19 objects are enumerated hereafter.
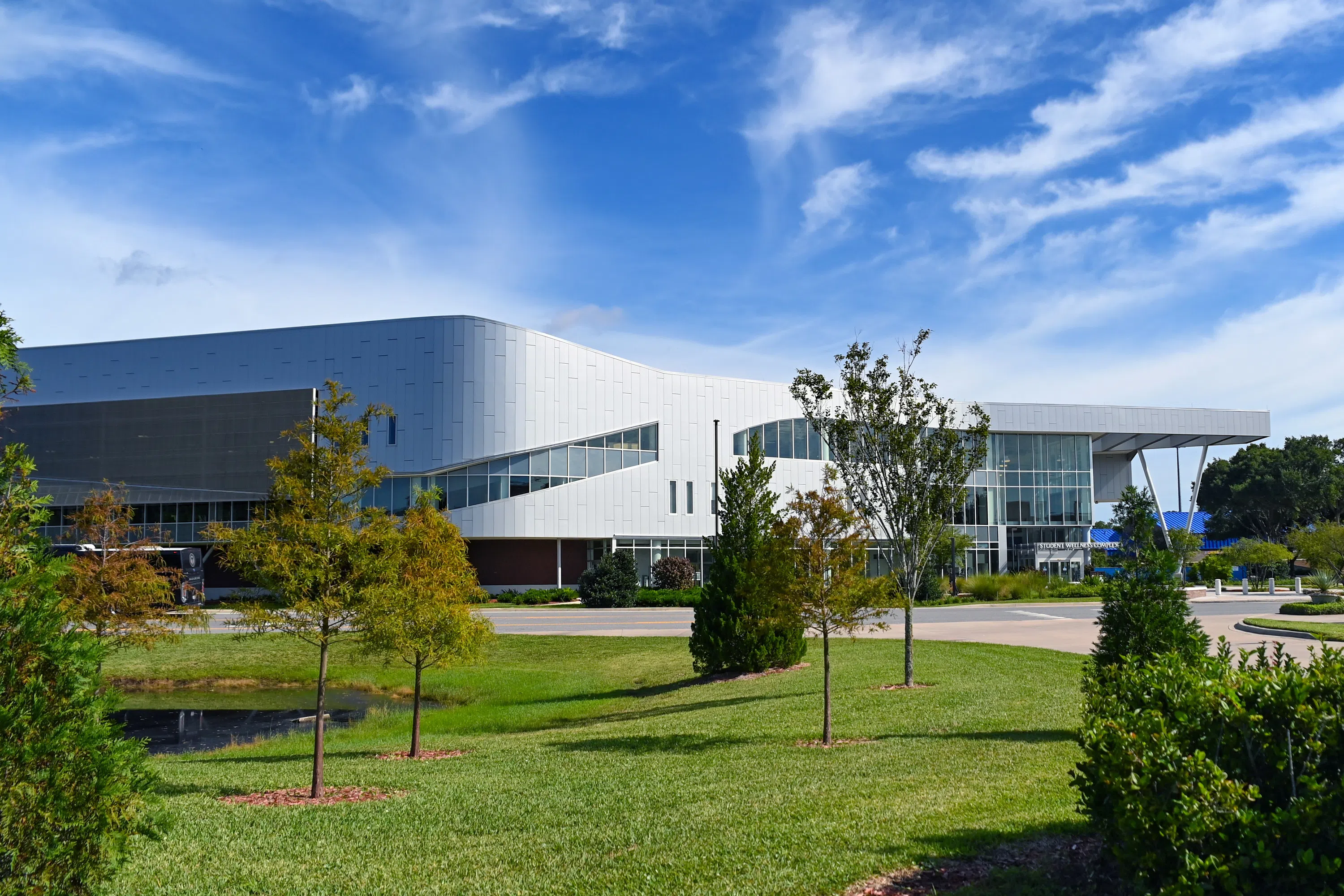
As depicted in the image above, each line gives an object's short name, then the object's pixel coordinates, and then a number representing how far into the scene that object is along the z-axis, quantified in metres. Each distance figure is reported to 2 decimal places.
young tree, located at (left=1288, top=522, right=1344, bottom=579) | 43.69
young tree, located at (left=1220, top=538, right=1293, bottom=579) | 56.28
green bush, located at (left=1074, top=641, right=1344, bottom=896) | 4.52
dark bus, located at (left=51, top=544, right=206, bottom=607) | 44.25
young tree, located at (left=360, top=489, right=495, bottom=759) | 13.71
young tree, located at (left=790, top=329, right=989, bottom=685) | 18.36
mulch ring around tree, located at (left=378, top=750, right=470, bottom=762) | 14.80
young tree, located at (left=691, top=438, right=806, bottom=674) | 22.17
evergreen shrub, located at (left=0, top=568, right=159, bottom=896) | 4.50
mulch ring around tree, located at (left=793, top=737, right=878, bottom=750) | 12.94
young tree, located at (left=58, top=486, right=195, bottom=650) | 16.22
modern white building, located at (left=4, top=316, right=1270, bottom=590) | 51.31
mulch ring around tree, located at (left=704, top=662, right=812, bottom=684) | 21.91
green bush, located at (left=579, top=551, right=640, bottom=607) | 45.62
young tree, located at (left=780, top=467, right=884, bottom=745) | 13.76
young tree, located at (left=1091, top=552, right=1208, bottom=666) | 10.76
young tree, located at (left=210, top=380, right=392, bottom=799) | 11.33
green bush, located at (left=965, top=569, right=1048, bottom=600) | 48.53
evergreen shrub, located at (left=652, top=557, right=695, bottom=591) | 51.12
